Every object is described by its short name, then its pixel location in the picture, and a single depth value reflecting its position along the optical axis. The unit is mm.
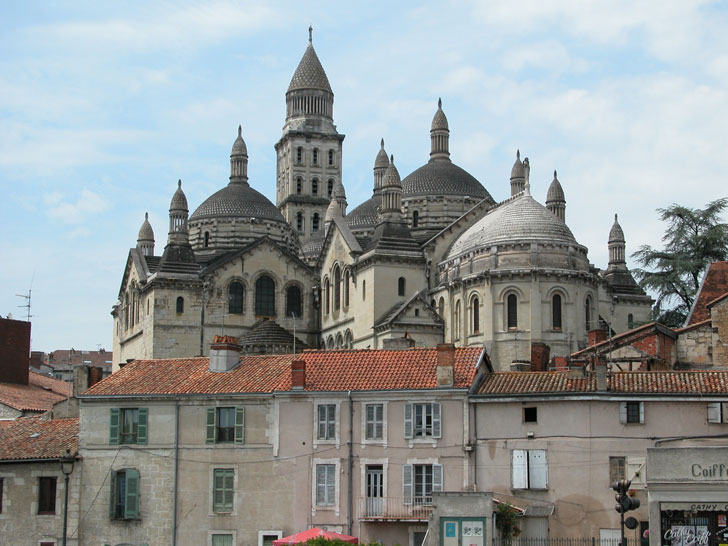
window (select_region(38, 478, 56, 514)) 41344
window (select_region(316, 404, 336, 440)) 39844
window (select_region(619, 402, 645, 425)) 37781
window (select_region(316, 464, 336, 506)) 39250
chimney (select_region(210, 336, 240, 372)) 42906
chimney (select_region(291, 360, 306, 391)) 40375
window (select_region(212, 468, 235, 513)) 39906
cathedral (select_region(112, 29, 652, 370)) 66375
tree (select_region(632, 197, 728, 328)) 66375
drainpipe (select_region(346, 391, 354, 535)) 38844
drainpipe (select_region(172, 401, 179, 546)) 39900
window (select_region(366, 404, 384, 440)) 39562
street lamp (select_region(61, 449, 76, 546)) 40906
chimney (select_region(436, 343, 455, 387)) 39406
